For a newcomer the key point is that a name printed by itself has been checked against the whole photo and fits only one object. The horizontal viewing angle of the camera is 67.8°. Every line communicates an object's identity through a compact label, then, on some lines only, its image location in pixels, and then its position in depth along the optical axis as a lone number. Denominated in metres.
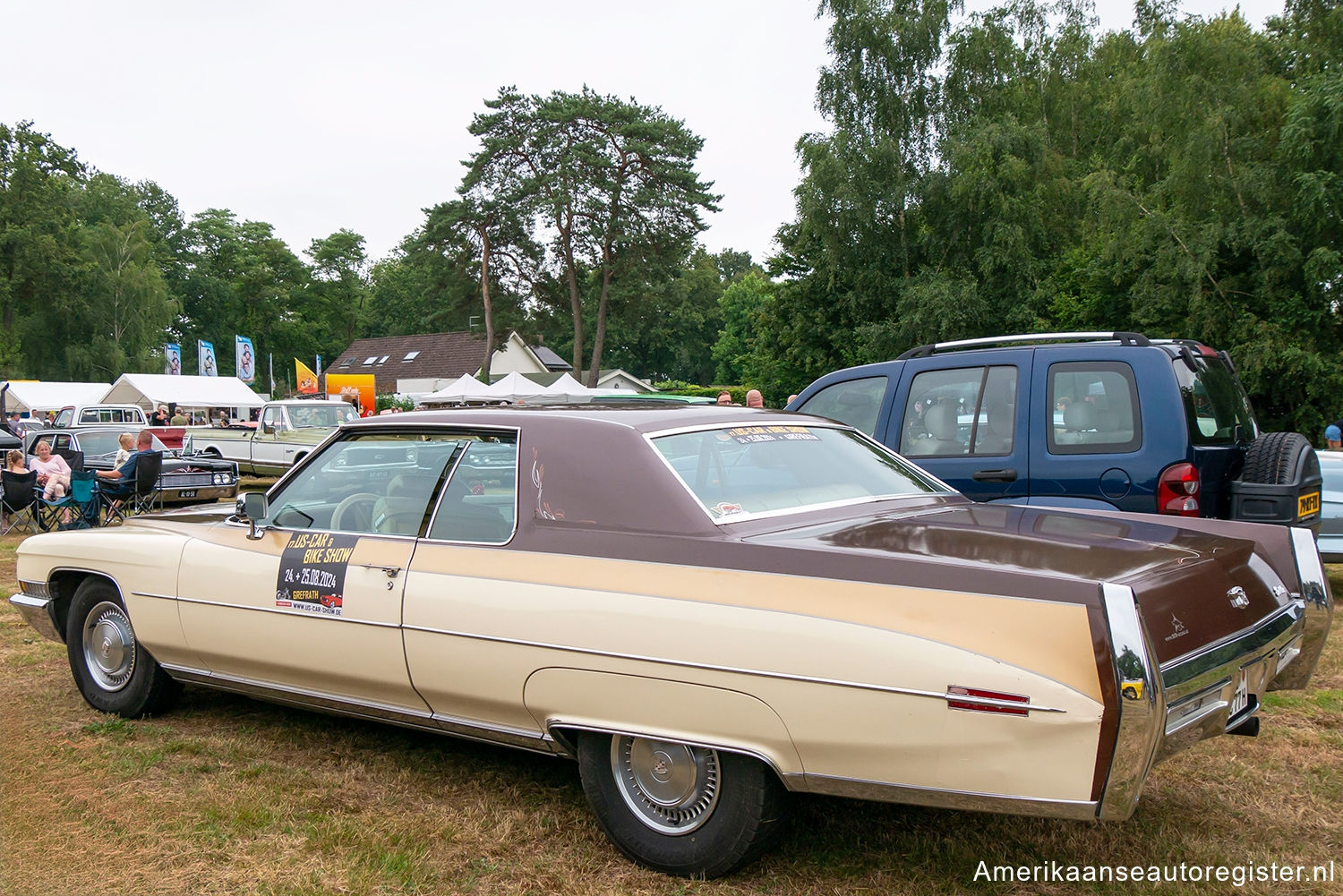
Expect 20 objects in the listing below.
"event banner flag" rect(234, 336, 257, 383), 46.06
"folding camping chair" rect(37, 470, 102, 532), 12.22
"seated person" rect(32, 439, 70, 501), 12.54
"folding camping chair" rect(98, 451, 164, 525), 12.51
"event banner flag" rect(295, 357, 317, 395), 38.91
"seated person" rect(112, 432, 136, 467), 13.48
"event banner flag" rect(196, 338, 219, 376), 45.69
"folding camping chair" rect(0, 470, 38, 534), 12.42
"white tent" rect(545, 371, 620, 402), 27.17
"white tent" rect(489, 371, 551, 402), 26.85
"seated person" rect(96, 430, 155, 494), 12.45
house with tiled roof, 67.19
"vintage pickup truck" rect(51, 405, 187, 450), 23.42
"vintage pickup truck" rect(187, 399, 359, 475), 17.84
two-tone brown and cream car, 2.47
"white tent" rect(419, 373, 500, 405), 27.19
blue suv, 5.32
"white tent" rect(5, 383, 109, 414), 37.41
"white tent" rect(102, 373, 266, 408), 31.73
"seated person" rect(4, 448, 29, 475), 12.75
